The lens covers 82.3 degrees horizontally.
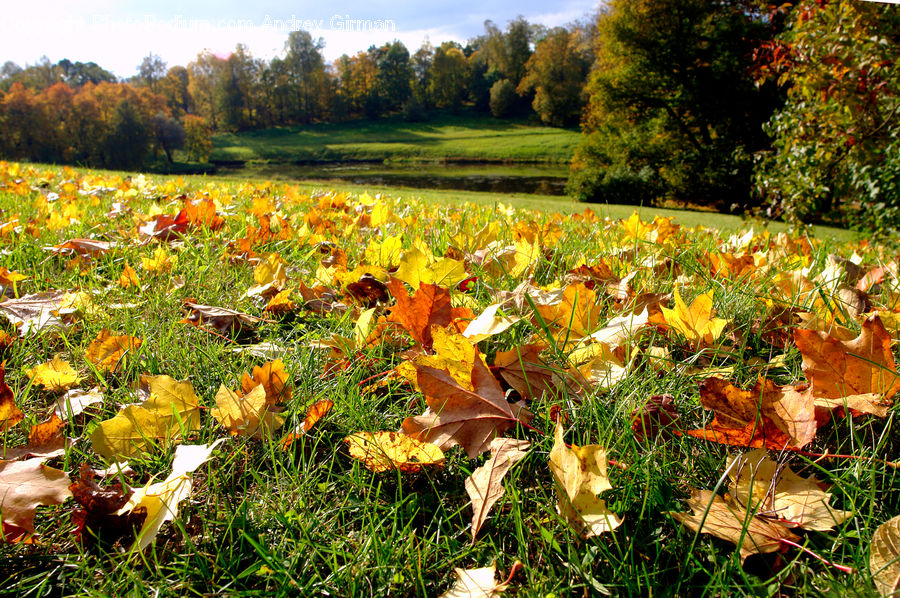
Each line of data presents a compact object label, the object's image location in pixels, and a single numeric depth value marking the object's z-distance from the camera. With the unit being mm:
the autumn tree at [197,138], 39156
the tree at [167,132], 35625
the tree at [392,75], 49938
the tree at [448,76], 55031
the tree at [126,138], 32438
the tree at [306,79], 44188
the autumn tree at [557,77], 47219
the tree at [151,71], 42281
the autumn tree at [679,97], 21922
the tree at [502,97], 61719
